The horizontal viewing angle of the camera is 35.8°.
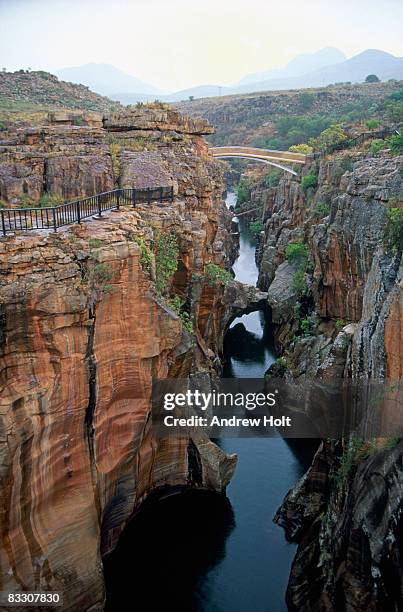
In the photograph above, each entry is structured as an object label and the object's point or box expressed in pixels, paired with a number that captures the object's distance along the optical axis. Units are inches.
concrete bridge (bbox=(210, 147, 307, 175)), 2027.6
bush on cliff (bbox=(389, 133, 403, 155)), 1162.0
